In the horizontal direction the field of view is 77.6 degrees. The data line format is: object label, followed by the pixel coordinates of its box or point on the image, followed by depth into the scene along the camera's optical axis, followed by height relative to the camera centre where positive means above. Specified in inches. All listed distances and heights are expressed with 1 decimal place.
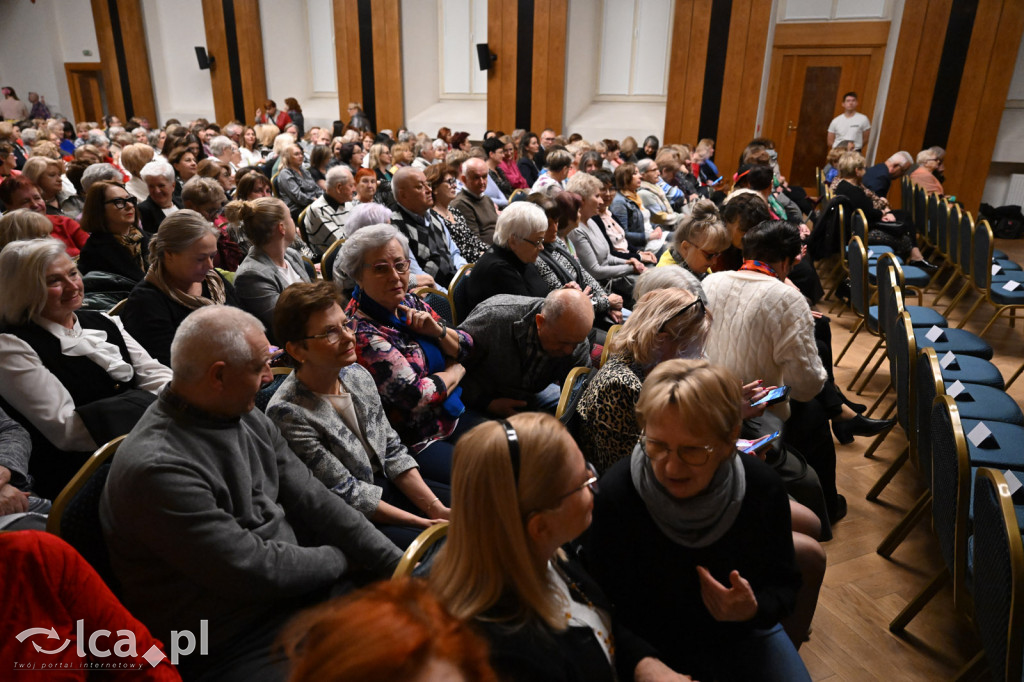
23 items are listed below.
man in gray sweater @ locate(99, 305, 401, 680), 54.3 -34.8
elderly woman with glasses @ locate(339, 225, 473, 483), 88.3 -33.5
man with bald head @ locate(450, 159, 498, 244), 187.3 -27.0
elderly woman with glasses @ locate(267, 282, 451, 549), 72.0 -33.3
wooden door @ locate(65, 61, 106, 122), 669.9 +12.3
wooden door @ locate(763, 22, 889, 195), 388.5 +18.1
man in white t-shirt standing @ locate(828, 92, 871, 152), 379.9 -5.4
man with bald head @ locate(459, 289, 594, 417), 93.7 -35.5
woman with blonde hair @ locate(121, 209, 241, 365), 99.3 -27.5
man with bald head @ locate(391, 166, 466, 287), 156.3 -27.8
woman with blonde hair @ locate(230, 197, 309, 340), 122.6 -28.8
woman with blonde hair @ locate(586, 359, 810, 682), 58.6 -38.1
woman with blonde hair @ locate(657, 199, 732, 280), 132.1 -24.9
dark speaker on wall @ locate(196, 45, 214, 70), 588.7 +39.2
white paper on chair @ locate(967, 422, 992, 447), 98.5 -46.4
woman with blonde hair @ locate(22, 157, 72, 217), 169.8 -19.2
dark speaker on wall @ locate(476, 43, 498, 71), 465.1 +36.0
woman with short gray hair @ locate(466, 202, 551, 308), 121.7 -26.9
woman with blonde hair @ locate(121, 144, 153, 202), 197.2 -17.8
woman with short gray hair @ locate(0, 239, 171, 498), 76.7 -31.8
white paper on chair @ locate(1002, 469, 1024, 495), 84.6 -46.2
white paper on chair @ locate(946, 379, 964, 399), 115.5 -46.4
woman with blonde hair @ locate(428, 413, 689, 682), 44.2 -29.6
